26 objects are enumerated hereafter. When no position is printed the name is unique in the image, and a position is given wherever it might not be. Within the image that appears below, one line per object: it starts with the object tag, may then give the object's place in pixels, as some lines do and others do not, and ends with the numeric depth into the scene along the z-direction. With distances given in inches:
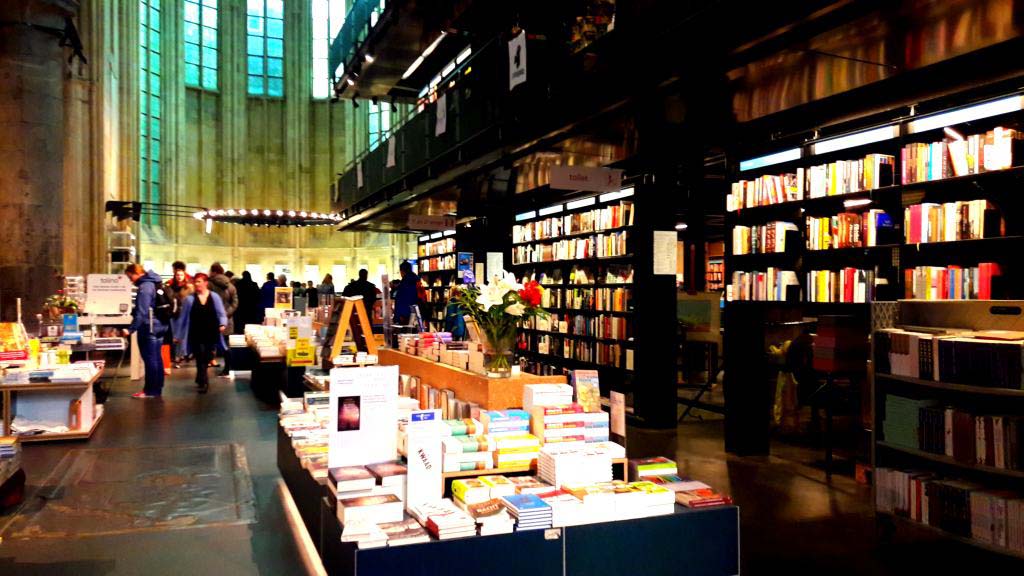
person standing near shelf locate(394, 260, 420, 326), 433.7
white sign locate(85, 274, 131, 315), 432.1
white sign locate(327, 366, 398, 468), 139.7
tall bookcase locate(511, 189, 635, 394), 339.3
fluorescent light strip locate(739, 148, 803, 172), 239.3
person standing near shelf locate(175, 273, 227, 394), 402.0
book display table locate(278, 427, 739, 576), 111.1
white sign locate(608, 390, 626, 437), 148.7
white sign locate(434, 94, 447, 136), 373.7
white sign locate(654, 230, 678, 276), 301.1
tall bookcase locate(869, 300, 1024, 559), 142.9
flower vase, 159.2
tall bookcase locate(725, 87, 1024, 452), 179.9
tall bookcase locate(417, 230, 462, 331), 570.9
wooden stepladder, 289.4
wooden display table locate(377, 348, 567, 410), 155.6
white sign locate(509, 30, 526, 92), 251.8
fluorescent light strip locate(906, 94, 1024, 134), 177.3
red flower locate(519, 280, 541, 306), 164.4
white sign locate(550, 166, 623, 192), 275.7
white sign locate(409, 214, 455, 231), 495.8
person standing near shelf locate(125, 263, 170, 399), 355.9
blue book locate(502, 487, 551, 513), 118.6
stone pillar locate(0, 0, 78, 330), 480.7
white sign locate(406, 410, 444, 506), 129.4
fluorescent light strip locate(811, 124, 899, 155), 207.8
